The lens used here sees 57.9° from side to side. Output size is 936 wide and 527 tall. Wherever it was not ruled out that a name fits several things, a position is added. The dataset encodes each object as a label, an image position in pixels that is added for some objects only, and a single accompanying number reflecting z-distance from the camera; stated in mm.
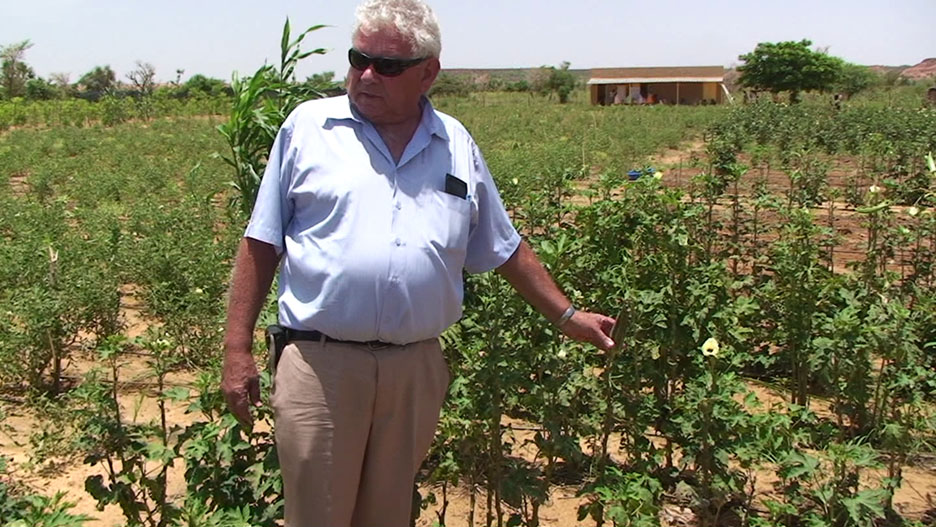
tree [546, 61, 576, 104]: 49250
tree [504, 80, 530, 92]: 55094
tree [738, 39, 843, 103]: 40312
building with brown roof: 43991
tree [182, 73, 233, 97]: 41156
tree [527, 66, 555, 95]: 50344
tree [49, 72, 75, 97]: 44422
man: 2006
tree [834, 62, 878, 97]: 43906
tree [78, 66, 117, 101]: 53984
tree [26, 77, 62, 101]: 39875
